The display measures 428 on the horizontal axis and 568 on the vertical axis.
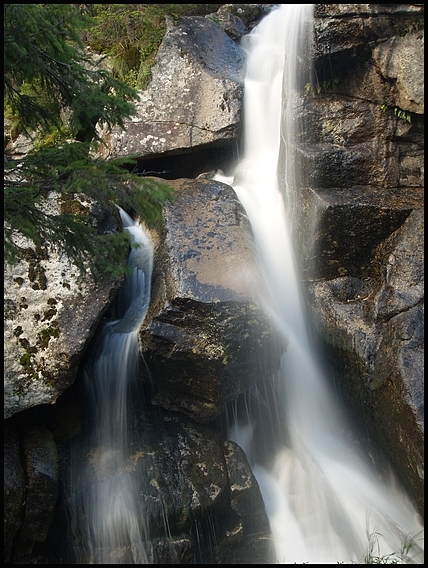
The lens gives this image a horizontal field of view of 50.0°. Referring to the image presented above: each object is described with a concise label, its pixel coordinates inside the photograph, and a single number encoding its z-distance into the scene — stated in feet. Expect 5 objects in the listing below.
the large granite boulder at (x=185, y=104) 28.55
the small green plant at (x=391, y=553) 16.70
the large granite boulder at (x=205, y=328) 18.40
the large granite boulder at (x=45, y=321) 17.63
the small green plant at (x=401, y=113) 23.45
